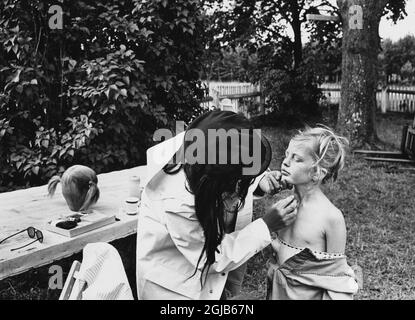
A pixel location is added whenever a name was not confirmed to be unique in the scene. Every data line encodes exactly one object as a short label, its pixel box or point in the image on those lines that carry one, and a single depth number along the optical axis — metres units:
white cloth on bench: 1.61
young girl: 2.09
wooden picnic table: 2.19
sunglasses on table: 2.33
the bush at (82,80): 4.60
